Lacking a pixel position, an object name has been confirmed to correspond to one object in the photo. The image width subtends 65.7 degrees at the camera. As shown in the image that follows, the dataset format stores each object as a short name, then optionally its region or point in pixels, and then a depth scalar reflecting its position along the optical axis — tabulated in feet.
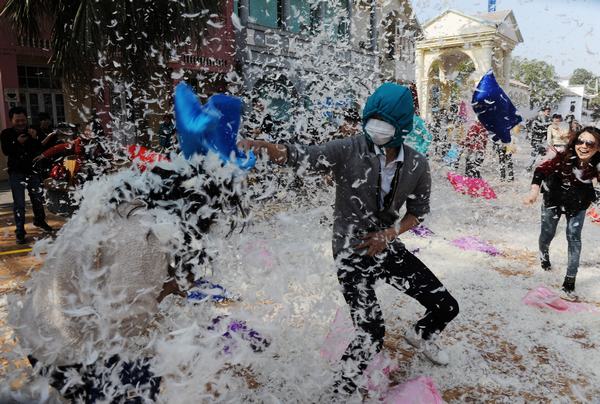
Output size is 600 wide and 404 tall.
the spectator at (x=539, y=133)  36.52
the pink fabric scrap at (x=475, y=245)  18.86
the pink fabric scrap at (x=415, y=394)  8.43
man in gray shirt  7.92
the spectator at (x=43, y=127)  27.04
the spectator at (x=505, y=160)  34.91
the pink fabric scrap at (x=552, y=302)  13.30
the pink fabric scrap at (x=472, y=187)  28.99
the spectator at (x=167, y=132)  24.62
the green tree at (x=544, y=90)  39.63
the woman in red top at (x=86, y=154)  21.42
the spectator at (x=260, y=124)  22.84
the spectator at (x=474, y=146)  32.24
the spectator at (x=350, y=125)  21.15
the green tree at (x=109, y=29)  24.29
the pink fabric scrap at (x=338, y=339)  9.93
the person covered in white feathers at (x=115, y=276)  4.74
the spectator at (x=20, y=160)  19.58
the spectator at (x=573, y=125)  29.73
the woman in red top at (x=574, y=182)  14.26
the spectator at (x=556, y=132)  31.04
